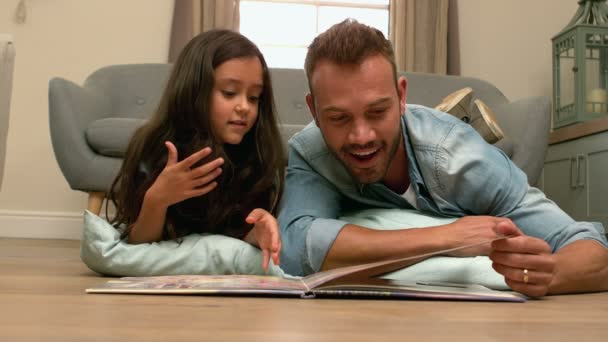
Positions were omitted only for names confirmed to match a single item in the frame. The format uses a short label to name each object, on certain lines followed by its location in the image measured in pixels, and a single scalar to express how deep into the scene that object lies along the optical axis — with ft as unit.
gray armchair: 7.70
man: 3.46
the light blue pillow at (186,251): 4.22
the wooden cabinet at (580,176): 8.80
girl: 4.81
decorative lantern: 9.80
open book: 2.71
